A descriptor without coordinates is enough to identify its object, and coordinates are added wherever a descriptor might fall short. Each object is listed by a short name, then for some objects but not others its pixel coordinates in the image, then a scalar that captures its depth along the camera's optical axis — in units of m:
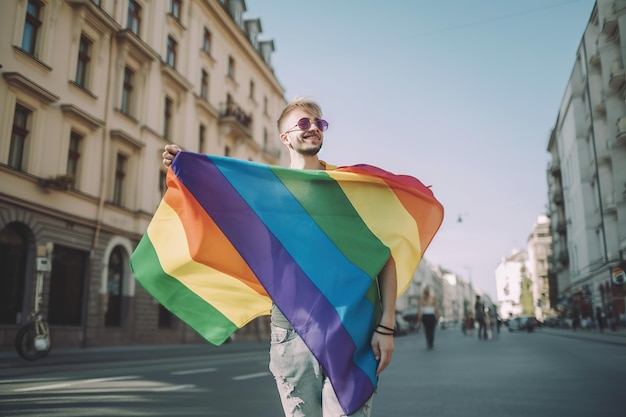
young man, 2.14
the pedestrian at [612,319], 34.37
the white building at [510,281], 170.38
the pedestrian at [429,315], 16.84
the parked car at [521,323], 47.22
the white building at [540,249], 110.50
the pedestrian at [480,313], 25.41
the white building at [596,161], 38.34
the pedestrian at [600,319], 35.16
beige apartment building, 17.23
